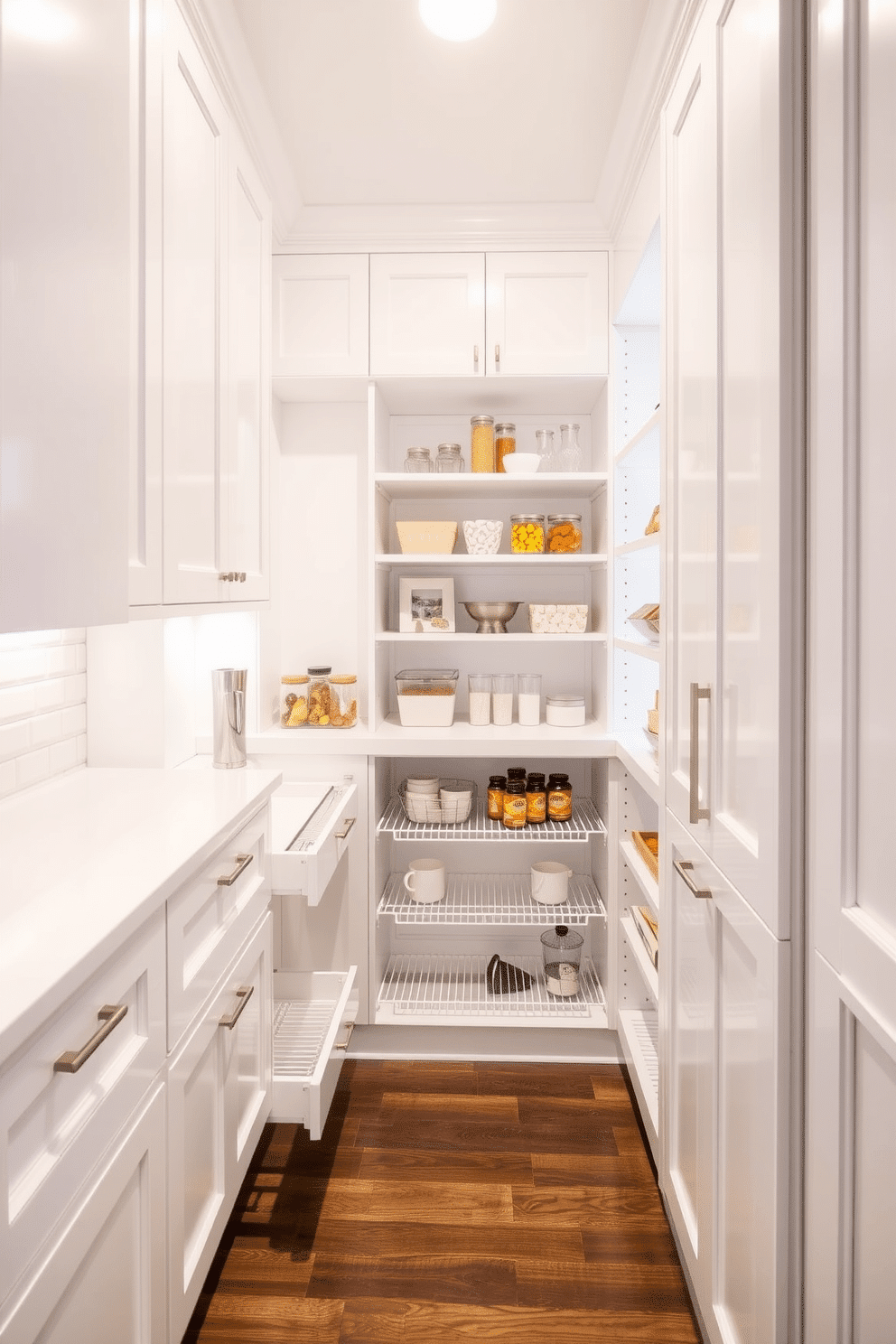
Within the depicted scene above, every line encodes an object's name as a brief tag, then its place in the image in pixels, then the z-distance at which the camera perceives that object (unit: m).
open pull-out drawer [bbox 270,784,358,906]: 1.75
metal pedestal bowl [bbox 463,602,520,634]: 2.59
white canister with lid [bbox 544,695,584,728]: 2.54
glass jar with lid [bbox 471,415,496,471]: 2.54
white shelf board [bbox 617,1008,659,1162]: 1.85
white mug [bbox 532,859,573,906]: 2.49
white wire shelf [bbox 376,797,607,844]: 2.45
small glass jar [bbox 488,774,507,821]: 2.54
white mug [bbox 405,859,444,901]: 2.51
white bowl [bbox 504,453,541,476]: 2.45
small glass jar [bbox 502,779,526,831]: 2.48
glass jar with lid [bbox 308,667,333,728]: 2.52
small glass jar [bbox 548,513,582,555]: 2.54
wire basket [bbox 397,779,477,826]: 2.53
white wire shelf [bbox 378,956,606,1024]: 2.40
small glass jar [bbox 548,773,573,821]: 2.53
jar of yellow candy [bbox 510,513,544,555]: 2.52
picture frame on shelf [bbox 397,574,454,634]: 2.62
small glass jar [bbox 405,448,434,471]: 2.52
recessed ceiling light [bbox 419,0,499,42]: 1.55
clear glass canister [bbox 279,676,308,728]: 2.51
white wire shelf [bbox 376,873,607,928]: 2.43
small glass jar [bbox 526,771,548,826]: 2.51
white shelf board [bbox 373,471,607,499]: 2.42
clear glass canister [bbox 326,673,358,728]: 2.53
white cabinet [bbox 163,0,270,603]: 1.48
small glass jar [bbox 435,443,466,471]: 2.54
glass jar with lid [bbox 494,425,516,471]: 2.54
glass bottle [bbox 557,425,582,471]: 2.51
